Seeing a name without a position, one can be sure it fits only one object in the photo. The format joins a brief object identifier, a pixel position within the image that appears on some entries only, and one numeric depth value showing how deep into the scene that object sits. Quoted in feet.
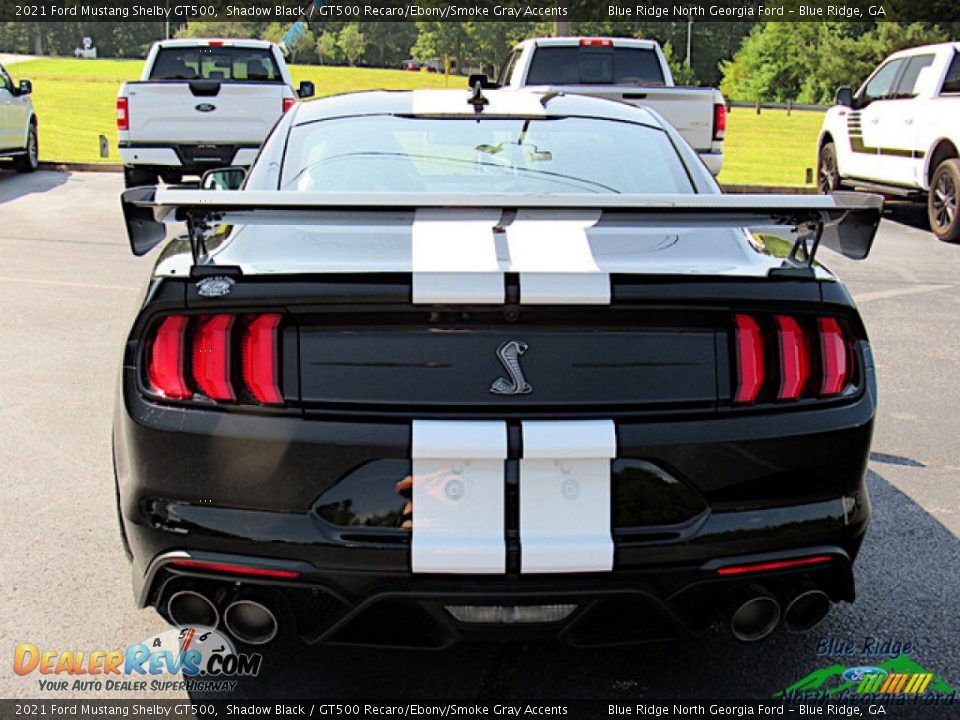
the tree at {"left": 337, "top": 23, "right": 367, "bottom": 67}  426.10
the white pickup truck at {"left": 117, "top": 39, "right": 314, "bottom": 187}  44.62
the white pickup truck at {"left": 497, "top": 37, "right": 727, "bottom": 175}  50.21
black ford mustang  8.52
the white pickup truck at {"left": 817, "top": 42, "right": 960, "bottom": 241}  39.42
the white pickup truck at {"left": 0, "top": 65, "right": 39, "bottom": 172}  52.70
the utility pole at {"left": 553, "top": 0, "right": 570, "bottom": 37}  79.74
